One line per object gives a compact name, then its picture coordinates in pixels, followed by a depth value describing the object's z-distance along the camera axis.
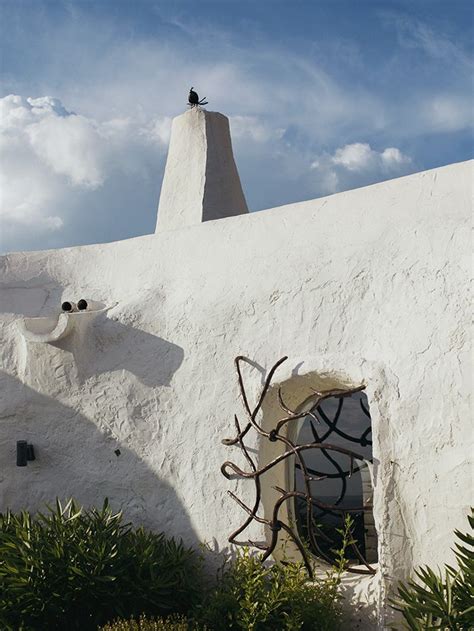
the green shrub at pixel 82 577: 6.28
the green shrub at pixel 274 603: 5.85
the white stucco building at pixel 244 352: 5.81
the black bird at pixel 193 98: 11.66
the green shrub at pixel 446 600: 4.93
